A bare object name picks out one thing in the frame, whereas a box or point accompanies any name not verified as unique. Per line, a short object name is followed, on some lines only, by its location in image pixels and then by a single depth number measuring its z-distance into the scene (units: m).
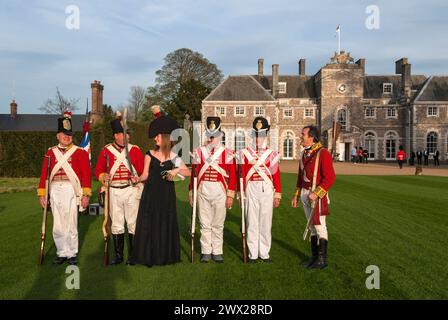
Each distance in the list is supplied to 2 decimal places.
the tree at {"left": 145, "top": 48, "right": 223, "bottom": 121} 55.47
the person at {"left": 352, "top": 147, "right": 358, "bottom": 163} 39.91
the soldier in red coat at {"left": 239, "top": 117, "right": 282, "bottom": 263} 6.18
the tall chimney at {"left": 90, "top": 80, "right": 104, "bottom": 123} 36.94
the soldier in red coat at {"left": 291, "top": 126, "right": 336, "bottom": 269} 5.79
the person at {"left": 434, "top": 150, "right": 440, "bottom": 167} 34.47
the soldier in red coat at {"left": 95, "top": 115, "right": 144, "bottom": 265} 6.01
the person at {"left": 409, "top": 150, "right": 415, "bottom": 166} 35.09
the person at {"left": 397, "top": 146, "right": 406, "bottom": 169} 29.10
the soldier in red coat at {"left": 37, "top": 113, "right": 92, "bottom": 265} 6.06
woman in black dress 5.69
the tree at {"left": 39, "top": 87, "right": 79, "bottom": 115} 42.14
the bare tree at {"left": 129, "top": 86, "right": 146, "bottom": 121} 59.08
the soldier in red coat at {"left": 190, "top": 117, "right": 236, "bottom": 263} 6.08
